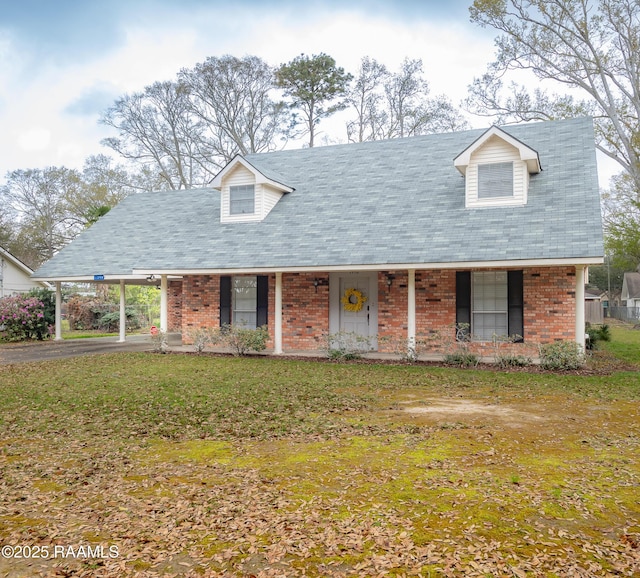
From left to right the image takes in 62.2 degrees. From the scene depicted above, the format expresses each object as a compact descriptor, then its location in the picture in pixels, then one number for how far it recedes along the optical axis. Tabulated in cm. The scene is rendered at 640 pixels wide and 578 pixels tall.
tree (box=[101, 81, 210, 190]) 2917
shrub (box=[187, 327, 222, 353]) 1491
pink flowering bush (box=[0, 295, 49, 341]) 1900
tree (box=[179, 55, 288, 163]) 2820
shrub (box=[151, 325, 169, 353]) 1549
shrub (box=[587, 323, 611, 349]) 1629
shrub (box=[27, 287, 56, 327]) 2027
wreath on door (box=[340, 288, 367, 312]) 1434
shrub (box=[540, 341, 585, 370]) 1158
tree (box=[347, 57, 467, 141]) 2744
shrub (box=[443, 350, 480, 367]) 1234
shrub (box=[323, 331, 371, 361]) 1349
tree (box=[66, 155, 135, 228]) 3581
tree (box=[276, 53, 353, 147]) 2847
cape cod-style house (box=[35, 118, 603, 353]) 1238
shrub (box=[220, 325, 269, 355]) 1427
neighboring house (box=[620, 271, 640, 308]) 5097
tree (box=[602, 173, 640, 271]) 3288
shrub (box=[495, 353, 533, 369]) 1211
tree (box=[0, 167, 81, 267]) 3706
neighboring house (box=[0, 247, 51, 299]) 2522
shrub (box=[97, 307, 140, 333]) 2403
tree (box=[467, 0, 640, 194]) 1888
